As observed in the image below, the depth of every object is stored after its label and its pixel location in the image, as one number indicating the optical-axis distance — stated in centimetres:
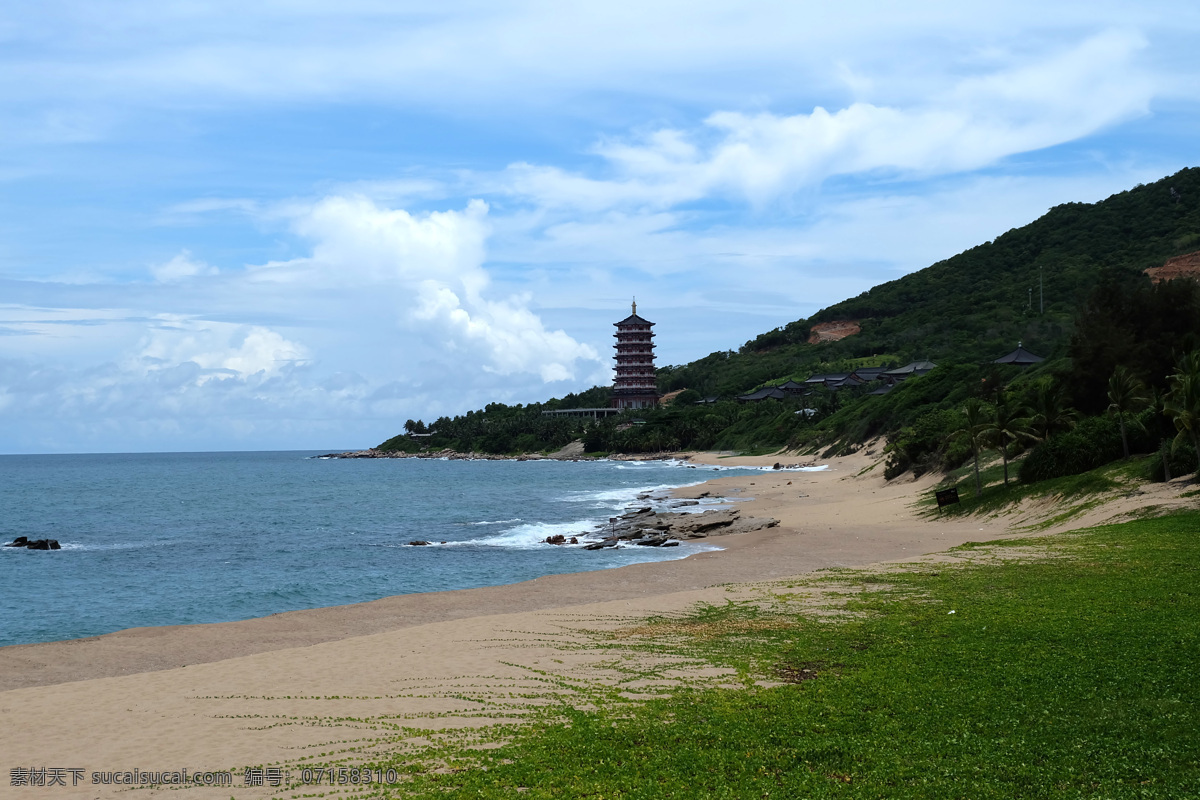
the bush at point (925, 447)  5738
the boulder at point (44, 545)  5062
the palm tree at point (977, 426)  4434
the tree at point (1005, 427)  4384
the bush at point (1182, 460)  3478
